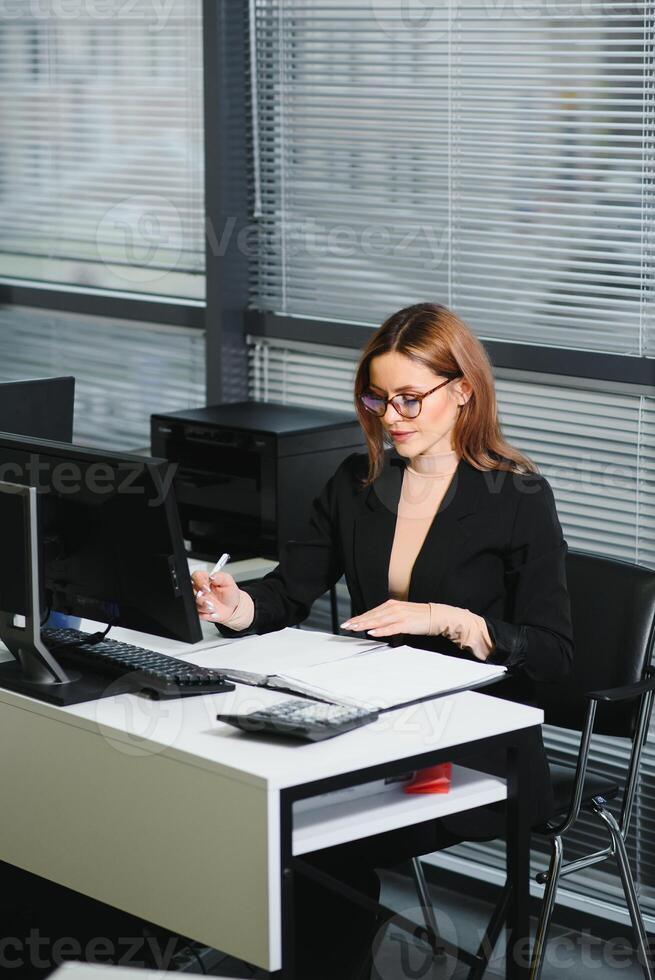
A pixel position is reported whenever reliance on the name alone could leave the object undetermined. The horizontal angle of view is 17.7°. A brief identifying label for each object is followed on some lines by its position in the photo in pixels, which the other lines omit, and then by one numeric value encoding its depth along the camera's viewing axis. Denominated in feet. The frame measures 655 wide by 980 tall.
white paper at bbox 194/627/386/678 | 11.77
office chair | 12.75
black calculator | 9.79
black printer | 16.27
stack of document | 10.77
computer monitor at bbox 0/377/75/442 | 13.98
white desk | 9.36
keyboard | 10.99
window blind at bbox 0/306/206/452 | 21.37
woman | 12.05
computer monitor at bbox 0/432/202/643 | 10.61
